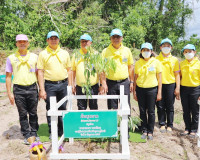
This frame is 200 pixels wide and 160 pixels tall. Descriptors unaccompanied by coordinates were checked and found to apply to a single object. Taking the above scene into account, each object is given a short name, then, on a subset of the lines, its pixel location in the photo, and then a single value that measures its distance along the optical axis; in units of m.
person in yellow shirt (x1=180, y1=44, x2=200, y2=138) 4.09
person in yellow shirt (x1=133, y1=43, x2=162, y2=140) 3.90
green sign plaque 2.50
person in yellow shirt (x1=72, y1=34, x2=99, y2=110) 3.85
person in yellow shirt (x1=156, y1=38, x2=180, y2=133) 4.27
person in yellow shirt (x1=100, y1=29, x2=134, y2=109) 3.81
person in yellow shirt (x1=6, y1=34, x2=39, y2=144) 3.70
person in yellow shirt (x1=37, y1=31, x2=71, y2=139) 3.74
